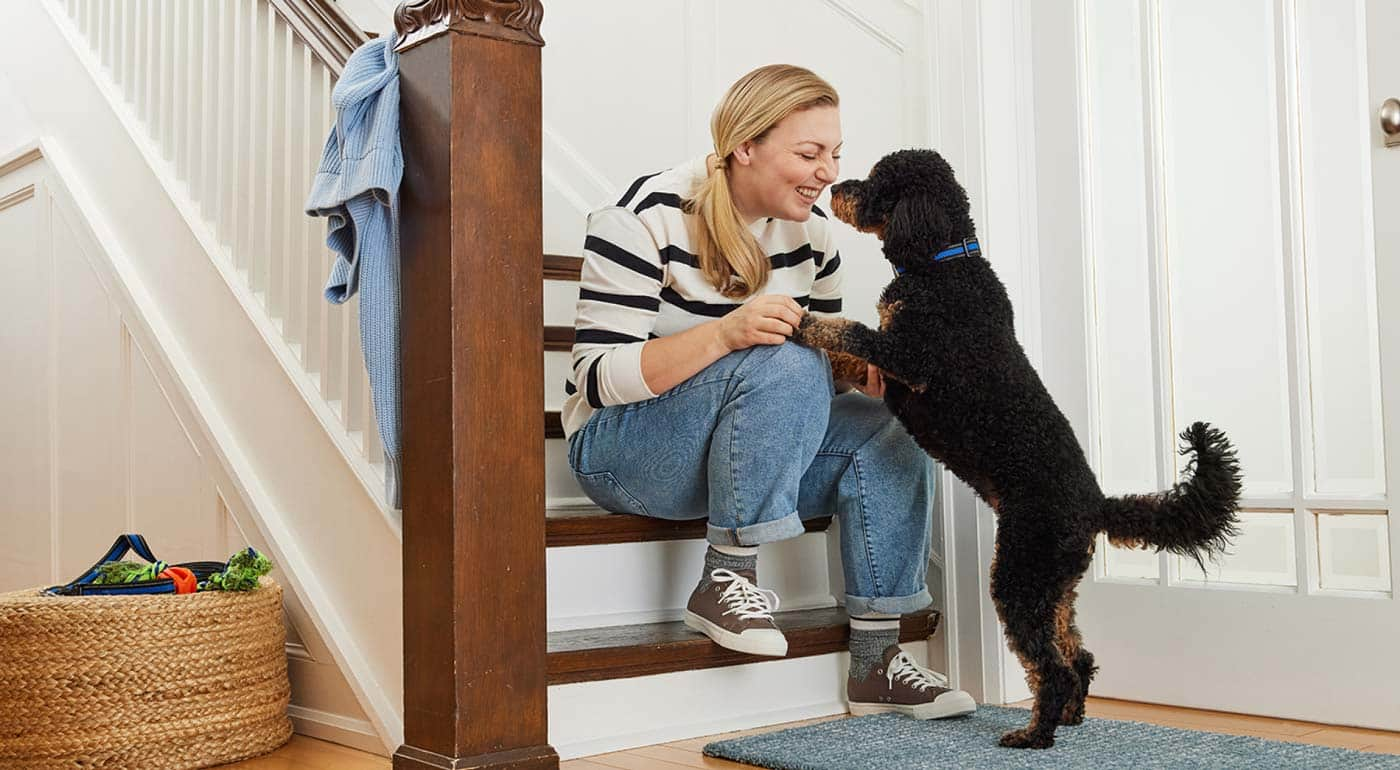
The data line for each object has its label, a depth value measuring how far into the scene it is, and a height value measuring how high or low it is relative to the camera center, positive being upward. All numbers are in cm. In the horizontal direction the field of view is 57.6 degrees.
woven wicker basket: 180 -34
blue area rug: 162 -43
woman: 188 +5
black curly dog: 170 -1
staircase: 154 +2
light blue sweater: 162 +31
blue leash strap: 189 -21
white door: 192 +16
